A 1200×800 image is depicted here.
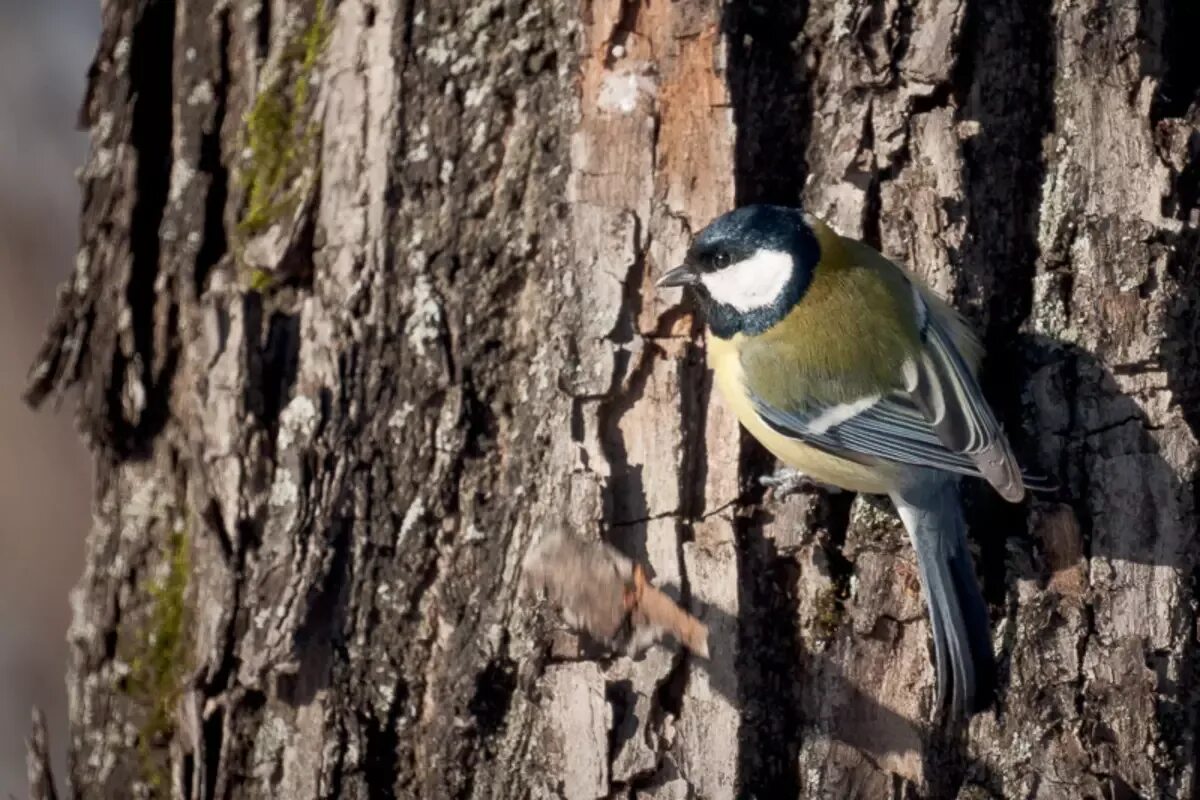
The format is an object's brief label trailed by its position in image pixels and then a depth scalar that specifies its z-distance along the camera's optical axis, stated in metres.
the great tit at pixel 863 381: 4.30
